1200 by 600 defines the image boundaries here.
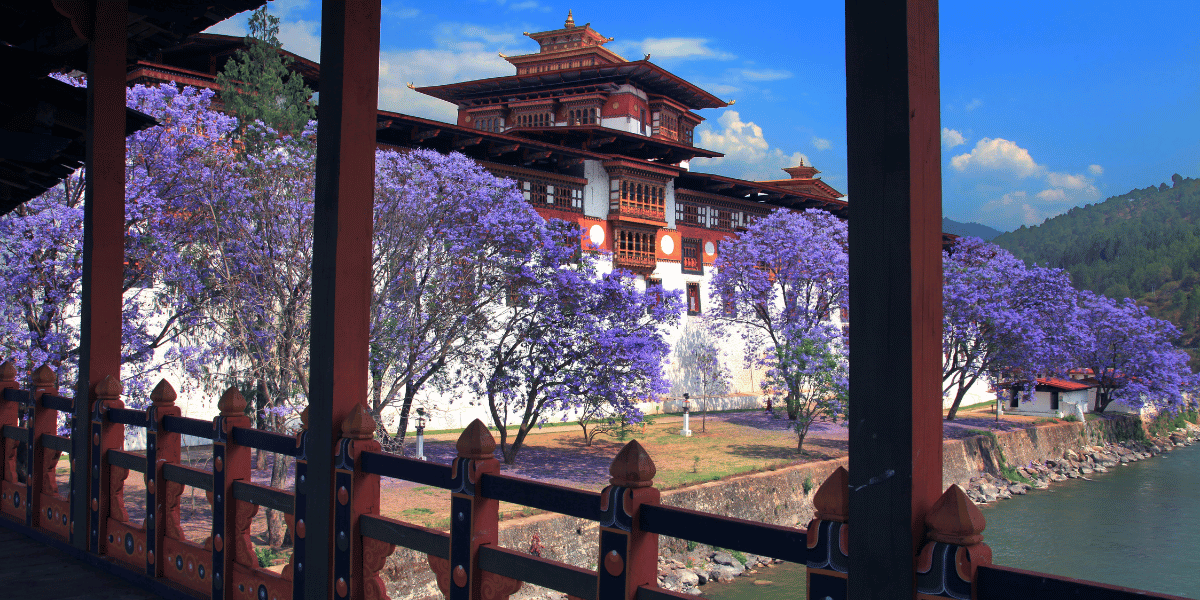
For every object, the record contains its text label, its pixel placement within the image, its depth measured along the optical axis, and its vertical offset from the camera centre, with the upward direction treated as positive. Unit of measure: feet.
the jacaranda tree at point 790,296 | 69.62 +4.06
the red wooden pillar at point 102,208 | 16.97 +2.62
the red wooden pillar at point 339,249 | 11.21 +1.18
